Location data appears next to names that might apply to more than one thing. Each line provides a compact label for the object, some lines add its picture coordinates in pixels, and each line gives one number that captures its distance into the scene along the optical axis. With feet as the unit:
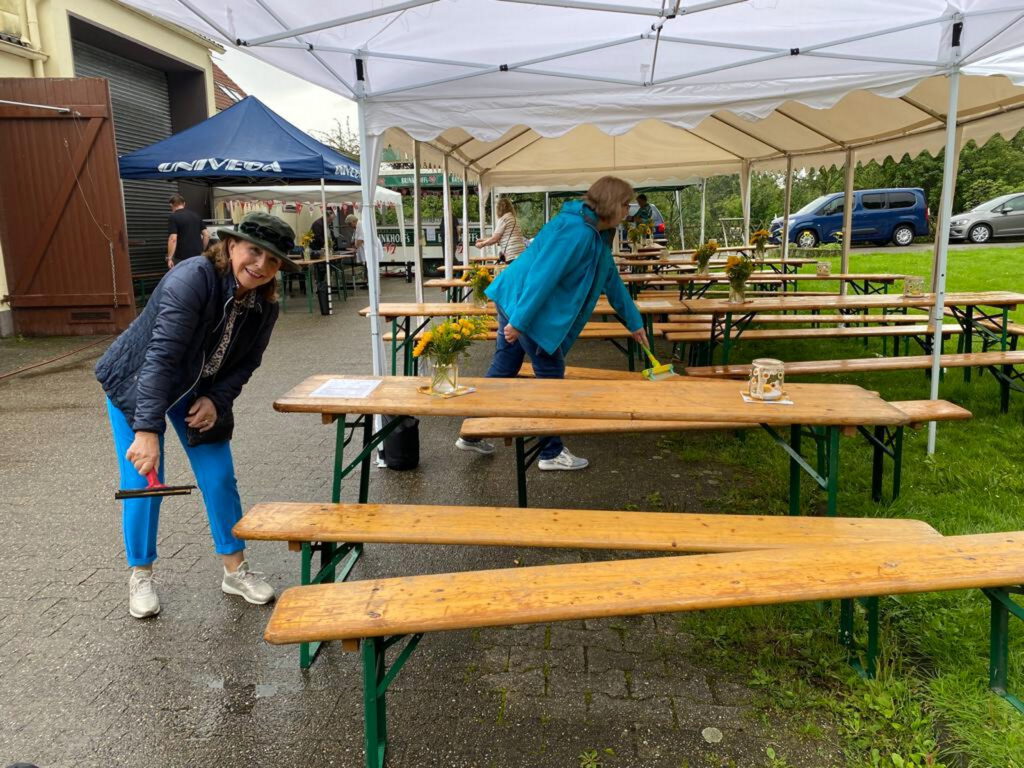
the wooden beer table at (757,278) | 28.48
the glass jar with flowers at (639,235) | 44.42
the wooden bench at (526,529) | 8.52
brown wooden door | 29.86
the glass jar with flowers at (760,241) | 32.58
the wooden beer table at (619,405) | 9.90
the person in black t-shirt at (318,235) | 51.60
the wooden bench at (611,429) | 12.60
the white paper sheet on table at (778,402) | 10.42
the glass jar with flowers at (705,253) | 30.45
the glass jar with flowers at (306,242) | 44.91
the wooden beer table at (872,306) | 20.54
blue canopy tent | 32.89
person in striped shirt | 34.32
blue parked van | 71.00
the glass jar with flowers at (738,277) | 21.34
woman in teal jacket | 13.25
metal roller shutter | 40.01
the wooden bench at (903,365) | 16.98
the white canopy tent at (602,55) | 13.24
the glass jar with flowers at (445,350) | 10.89
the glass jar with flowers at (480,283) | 21.11
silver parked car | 68.95
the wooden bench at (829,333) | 19.95
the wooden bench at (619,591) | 6.51
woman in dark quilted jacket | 8.56
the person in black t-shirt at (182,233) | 34.37
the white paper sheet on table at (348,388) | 10.97
